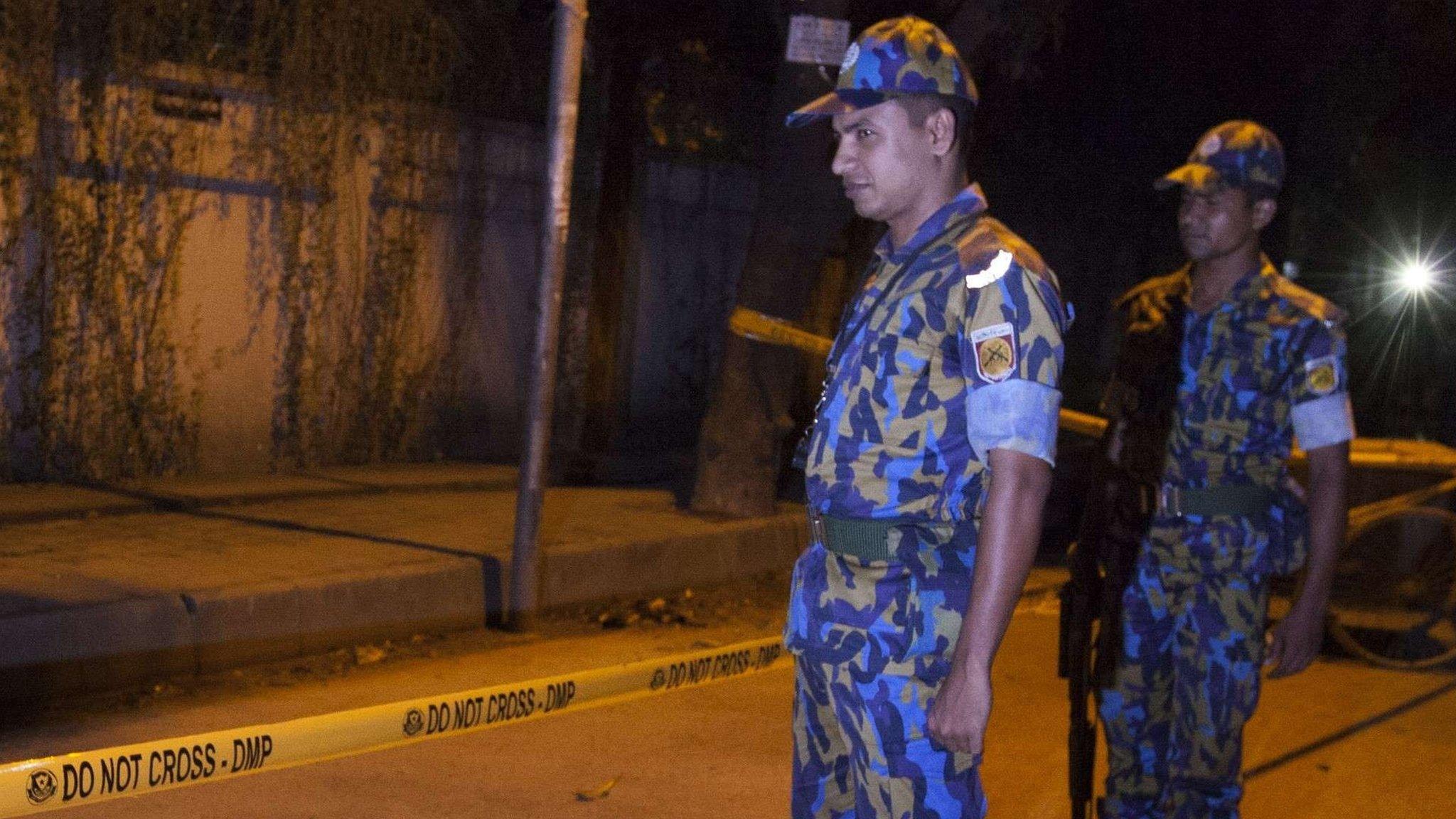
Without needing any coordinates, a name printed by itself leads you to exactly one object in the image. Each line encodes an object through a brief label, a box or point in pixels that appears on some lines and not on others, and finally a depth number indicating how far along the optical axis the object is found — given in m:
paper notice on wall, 8.69
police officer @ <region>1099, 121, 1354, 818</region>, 4.14
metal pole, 7.11
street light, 19.73
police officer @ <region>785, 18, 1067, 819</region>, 2.70
